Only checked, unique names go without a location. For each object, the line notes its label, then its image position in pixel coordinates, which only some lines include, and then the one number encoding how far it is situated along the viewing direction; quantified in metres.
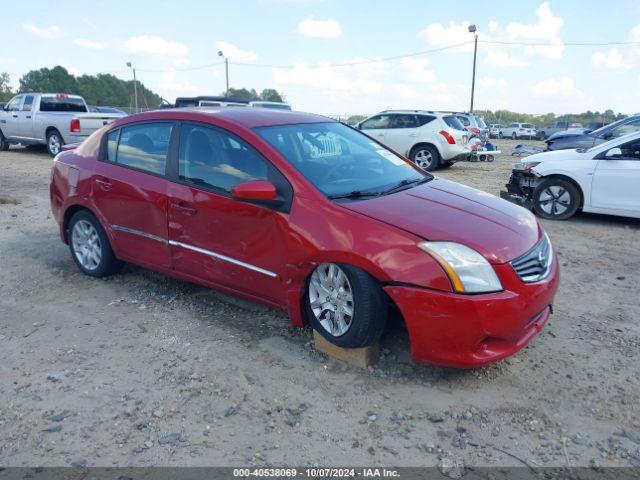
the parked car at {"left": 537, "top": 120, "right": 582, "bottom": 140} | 45.43
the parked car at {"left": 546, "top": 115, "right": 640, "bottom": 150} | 12.59
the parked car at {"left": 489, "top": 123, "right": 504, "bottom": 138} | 41.56
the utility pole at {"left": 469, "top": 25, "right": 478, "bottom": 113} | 35.47
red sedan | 3.17
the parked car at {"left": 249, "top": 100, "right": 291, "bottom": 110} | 17.36
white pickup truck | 14.33
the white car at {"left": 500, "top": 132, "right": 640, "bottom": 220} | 7.56
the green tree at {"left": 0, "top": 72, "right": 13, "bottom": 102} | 59.05
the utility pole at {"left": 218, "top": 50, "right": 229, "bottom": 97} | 46.22
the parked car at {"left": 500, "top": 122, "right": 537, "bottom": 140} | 45.69
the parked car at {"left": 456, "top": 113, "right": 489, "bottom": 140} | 15.92
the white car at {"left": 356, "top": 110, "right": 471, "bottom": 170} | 14.12
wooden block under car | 3.50
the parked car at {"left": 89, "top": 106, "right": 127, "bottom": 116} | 23.97
